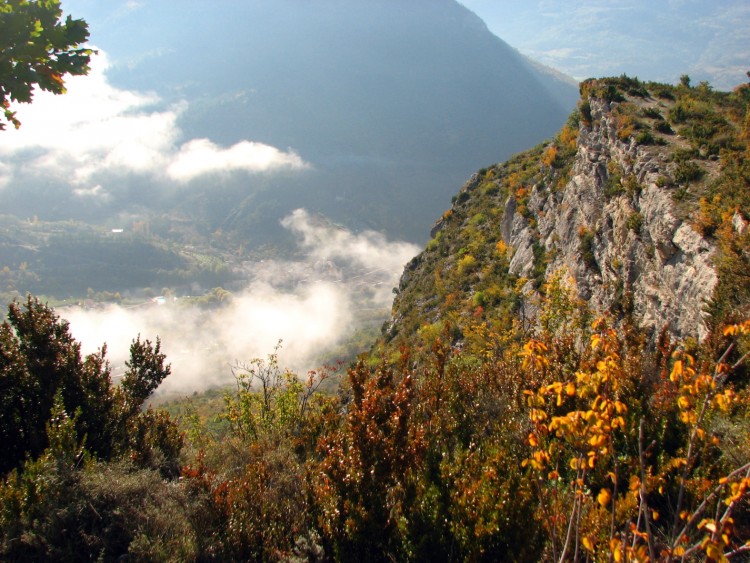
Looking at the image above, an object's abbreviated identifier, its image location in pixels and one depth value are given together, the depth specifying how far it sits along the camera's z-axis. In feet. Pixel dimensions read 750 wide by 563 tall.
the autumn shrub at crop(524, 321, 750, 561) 9.91
